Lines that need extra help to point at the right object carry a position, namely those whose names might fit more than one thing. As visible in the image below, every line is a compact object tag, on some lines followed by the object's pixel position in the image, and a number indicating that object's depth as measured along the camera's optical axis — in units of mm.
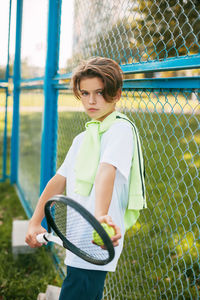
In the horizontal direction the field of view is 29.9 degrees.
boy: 1613
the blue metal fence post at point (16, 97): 5656
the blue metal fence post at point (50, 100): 3338
